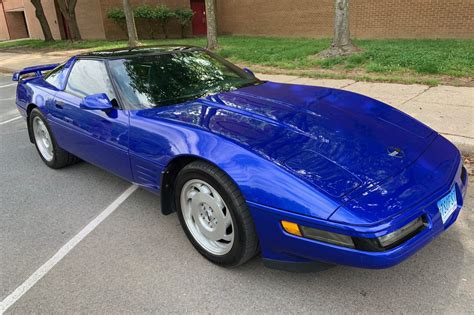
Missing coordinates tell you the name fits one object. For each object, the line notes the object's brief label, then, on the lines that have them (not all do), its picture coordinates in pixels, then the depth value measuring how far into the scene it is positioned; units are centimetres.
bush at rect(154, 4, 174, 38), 2050
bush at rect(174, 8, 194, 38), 2104
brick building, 1302
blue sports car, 209
